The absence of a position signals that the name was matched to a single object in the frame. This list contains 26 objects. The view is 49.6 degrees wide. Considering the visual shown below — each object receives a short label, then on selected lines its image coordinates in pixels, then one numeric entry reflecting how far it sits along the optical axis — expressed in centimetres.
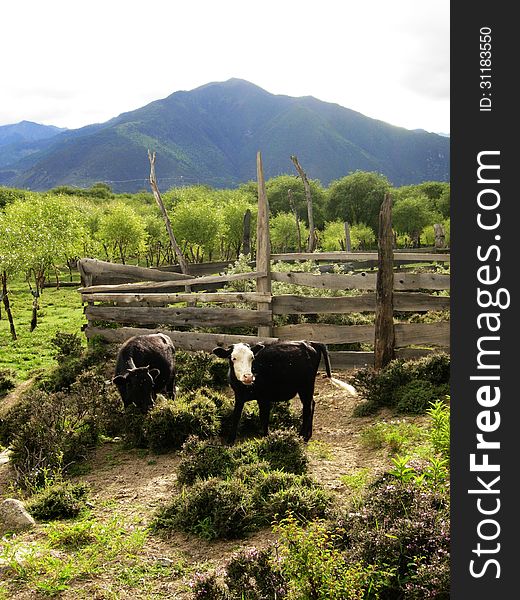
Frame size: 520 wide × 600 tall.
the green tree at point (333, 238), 4675
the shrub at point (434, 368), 830
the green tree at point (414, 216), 5276
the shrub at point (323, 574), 335
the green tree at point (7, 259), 1983
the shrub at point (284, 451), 606
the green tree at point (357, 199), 5847
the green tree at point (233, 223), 4434
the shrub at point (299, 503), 500
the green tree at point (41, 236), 2148
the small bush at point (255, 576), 371
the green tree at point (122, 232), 4159
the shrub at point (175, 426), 749
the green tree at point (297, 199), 5984
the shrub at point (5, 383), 1241
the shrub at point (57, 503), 577
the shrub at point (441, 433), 475
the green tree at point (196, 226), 3984
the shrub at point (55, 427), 694
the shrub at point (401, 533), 354
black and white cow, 704
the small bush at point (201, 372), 995
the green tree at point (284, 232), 4659
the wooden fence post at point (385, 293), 907
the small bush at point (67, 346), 1295
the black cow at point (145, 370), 796
